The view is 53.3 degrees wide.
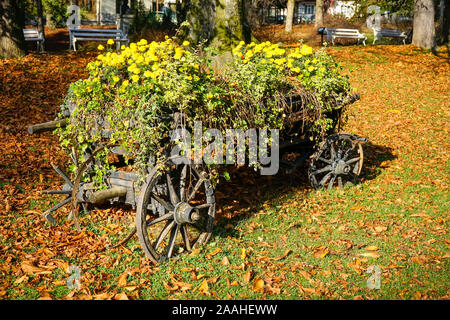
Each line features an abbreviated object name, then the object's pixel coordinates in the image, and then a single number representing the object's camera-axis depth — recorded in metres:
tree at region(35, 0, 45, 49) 13.91
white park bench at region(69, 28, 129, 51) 14.08
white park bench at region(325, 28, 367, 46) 18.88
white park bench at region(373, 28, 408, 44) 20.08
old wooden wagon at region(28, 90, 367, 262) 4.11
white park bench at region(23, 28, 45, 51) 13.66
